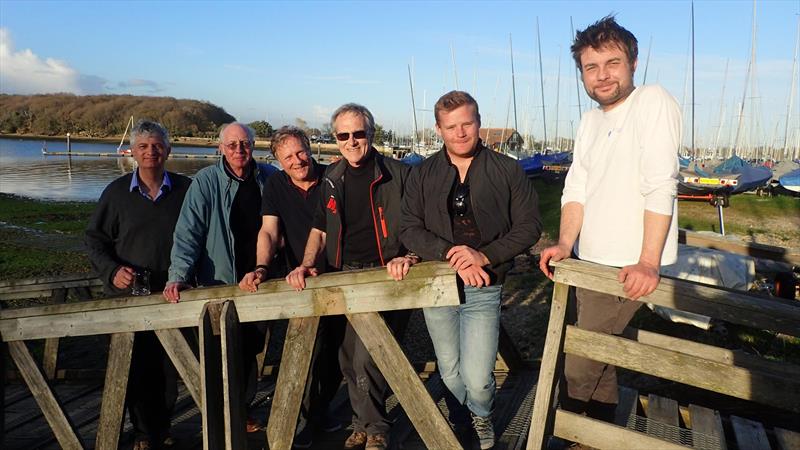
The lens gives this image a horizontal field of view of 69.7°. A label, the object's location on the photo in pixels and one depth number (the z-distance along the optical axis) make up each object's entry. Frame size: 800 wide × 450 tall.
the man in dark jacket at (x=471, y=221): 3.34
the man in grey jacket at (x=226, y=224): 4.18
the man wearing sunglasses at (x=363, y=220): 3.79
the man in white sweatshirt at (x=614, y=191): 2.72
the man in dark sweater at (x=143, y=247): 4.22
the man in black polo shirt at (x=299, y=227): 4.21
